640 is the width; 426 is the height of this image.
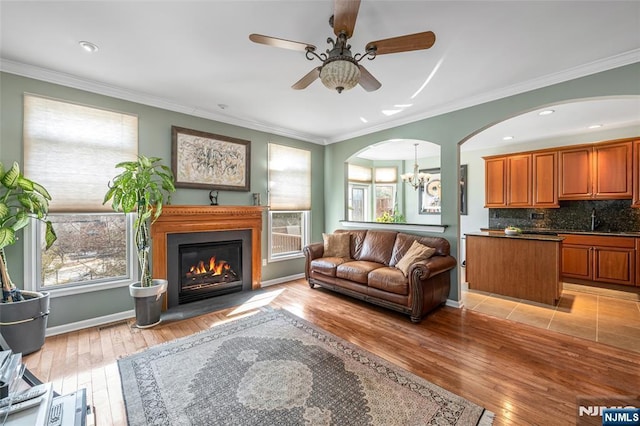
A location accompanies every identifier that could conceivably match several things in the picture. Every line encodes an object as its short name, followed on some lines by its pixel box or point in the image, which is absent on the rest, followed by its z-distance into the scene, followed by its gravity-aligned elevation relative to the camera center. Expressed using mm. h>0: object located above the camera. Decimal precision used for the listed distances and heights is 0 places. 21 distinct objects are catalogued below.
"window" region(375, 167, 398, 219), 7695 +641
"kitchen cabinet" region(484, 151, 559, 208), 5141 +641
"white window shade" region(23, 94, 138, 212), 2789 +708
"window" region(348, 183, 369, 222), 7350 +291
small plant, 5720 -128
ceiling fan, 1751 +1160
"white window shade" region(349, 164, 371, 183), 7160 +1059
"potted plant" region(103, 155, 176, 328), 2941 +40
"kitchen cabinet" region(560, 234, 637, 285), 4344 -791
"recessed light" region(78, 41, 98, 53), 2359 +1485
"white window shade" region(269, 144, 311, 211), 4809 +641
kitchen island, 3729 -799
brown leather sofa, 3195 -810
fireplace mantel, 3535 -167
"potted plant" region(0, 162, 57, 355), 2412 -659
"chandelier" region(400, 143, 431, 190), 5578 +748
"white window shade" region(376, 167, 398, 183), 7691 +1067
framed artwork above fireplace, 3746 +781
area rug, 1756 -1318
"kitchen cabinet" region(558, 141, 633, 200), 4480 +707
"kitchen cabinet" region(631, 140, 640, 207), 4355 +661
